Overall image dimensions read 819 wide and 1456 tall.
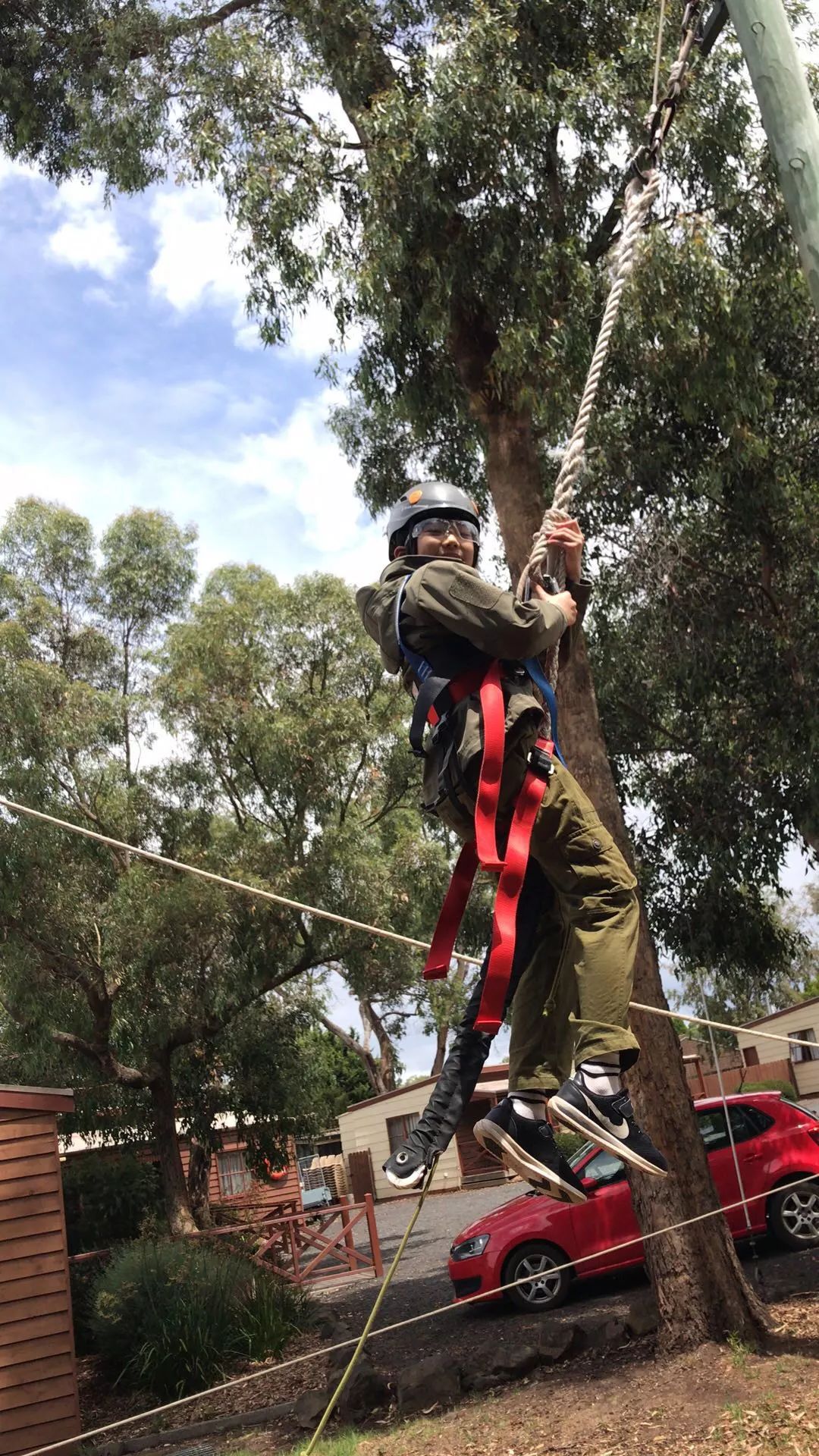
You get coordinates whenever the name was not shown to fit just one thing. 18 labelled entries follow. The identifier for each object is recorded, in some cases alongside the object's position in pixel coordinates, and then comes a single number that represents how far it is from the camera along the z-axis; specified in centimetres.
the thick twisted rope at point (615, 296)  325
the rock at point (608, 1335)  957
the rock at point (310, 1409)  967
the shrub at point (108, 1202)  1612
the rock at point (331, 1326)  1268
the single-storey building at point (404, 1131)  3281
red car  1207
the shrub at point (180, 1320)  1224
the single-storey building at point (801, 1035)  3497
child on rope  278
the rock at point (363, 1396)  961
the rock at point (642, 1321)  954
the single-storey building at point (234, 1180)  2703
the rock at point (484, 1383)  944
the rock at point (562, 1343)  959
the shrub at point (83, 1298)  1419
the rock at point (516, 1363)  952
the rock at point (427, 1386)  934
